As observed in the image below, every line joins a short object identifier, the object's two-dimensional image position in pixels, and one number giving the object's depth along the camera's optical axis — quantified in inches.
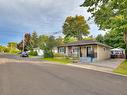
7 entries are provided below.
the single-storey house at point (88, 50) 662.5
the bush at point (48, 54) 778.5
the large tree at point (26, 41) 1553.8
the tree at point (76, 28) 1355.3
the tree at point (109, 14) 353.6
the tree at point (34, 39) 1457.2
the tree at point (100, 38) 959.2
